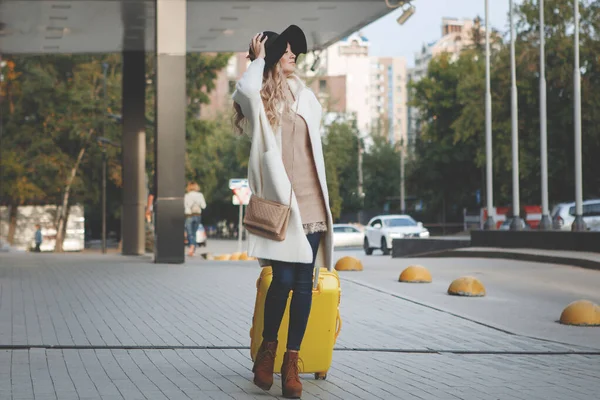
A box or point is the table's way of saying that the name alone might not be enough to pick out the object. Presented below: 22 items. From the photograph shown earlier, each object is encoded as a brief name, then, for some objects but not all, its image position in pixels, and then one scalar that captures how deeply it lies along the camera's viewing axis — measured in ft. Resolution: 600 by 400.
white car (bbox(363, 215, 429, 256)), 138.51
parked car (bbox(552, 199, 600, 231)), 127.95
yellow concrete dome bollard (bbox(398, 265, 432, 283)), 53.42
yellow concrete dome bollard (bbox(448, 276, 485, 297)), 46.39
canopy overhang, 75.36
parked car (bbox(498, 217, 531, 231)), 156.94
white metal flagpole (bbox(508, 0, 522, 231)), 110.11
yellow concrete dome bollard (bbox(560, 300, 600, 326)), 36.09
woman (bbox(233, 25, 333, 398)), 20.10
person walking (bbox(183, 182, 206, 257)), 82.28
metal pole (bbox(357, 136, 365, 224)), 274.20
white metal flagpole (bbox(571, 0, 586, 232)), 92.27
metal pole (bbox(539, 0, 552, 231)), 105.91
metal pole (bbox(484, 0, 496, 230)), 113.09
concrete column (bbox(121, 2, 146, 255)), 86.63
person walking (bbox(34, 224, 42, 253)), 149.69
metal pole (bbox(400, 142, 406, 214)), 287.14
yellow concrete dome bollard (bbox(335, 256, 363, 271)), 62.44
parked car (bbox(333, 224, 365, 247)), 178.40
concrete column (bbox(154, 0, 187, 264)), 64.44
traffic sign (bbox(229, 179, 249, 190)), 107.45
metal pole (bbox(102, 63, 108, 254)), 143.95
